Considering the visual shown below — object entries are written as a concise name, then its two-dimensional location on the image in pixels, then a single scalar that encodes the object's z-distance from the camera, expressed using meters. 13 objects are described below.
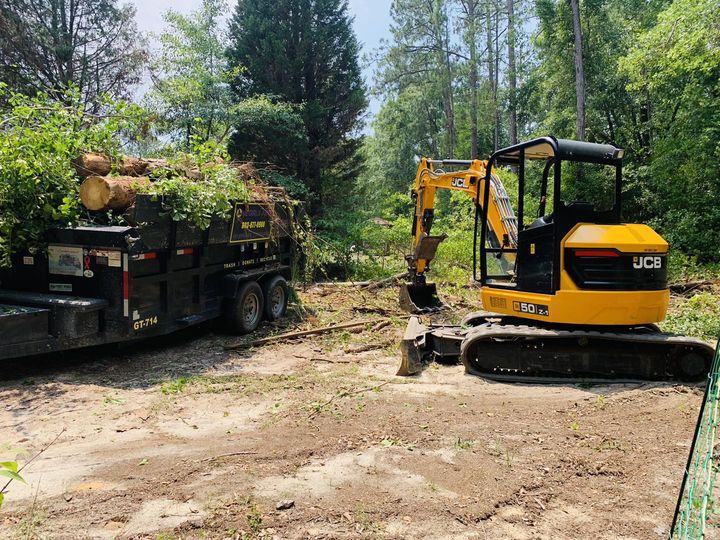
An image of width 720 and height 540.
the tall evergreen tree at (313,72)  19.00
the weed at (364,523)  3.14
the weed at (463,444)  4.43
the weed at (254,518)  3.13
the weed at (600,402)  5.48
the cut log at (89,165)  7.29
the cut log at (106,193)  6.71
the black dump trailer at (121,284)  6.15
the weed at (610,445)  4.41
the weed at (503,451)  4.20
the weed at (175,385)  5.98
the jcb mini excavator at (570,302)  6.23
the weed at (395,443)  4.41
